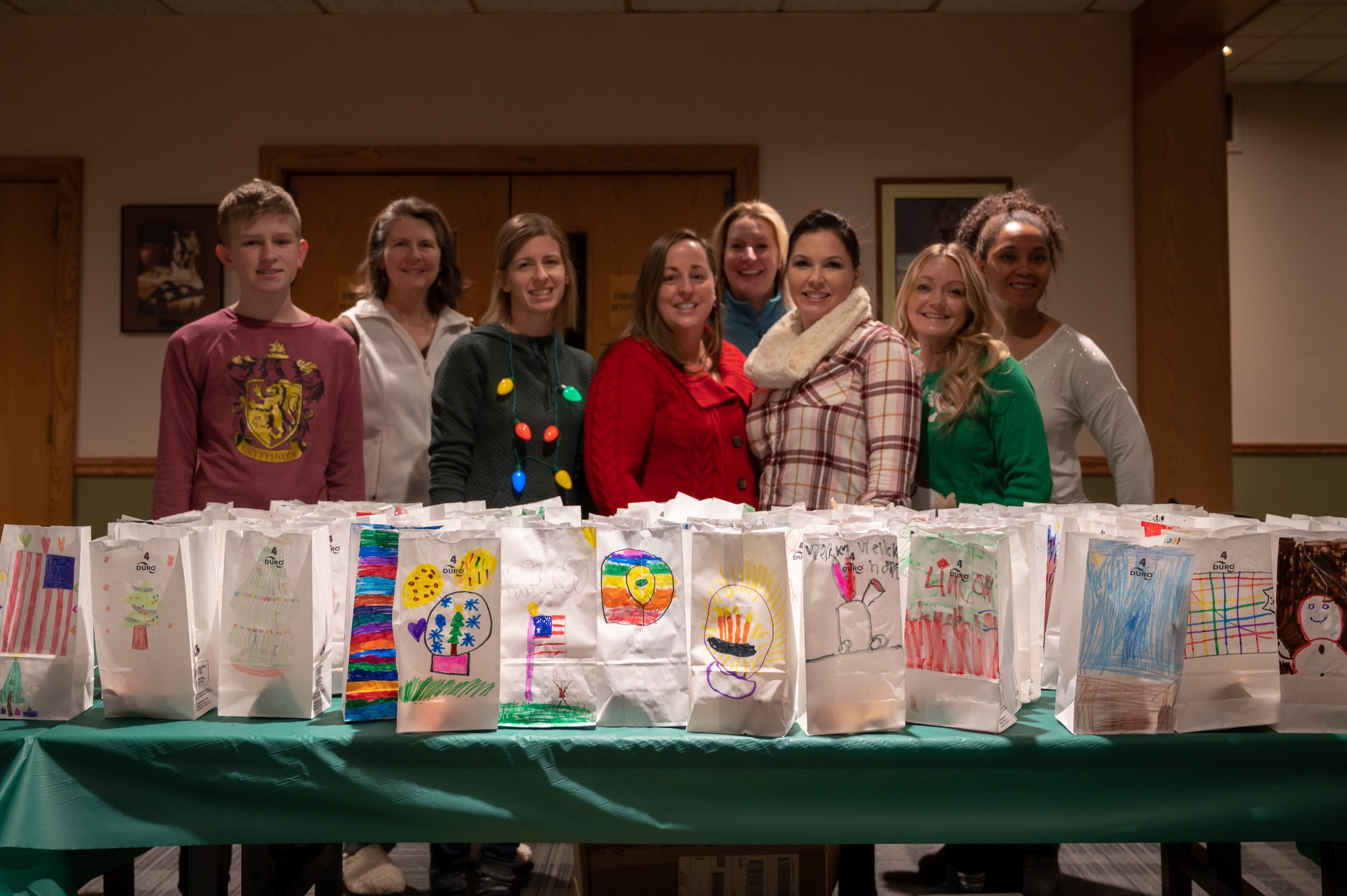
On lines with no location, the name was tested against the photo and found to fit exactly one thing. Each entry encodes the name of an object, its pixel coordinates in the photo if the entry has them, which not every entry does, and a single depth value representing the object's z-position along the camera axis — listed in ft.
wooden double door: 13.19
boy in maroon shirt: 6.66
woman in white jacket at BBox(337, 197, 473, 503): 7.98
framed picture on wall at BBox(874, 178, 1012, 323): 13.07
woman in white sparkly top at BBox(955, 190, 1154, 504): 7.52
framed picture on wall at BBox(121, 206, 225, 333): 13.03
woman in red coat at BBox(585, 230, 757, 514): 6.54
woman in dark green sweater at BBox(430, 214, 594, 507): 6.93
